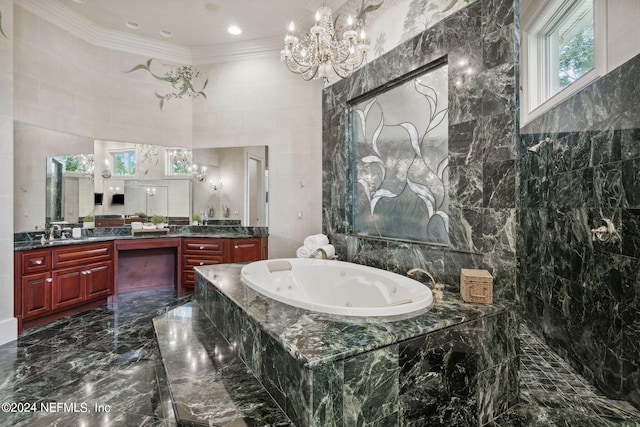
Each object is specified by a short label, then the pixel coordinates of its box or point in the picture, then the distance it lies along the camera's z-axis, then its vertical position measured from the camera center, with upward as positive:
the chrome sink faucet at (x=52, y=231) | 3.30 -0.19
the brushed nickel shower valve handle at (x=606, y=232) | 1.65 -0.10
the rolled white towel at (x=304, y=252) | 3.13 -0.41
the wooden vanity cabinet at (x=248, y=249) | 3.88 -0.47
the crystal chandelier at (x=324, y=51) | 2.10 +1.24
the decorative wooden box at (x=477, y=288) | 1.72 -0.43
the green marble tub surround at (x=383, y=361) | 1.12 -0.65
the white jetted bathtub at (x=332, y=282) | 2.09 -0.55
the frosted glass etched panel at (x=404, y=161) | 2.26 +0.46
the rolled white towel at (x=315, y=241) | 3.14 -0.29
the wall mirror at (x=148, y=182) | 3.44 +0.44
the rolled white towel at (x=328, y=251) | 3.06 -0.38
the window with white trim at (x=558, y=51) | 1.89 +1.22
